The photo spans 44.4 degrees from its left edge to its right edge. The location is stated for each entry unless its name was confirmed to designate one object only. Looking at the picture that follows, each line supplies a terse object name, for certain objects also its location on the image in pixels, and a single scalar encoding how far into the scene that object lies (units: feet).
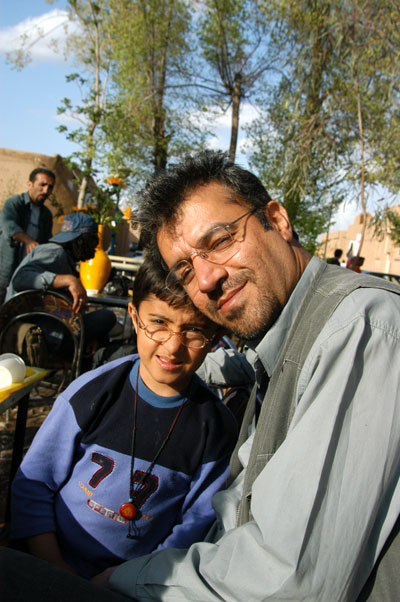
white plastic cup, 6.13
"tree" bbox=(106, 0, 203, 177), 49.39
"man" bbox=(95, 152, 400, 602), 2.87
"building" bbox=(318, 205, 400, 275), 125.39
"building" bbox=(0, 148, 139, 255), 47.34
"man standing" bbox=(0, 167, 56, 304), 15.96
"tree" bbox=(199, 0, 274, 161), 50.58
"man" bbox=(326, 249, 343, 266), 54.43
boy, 4.89
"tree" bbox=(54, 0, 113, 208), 35.01
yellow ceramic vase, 18.31
